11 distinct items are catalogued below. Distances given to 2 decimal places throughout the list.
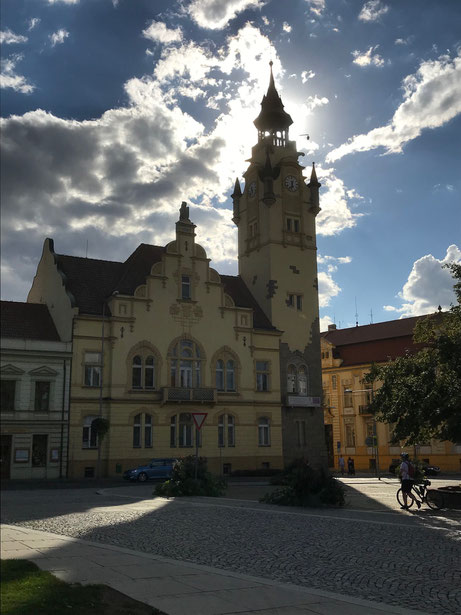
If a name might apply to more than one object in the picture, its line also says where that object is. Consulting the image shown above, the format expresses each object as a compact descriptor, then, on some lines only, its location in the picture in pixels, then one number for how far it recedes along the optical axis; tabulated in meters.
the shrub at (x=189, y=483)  26.28
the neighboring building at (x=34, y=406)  41.00
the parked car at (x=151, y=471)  40.06
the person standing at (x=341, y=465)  60.22
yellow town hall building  45.06
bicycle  21.25
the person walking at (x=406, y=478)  21.77
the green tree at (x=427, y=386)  23.03
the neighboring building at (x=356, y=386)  65.81
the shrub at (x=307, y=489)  22.08
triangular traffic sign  25.20
